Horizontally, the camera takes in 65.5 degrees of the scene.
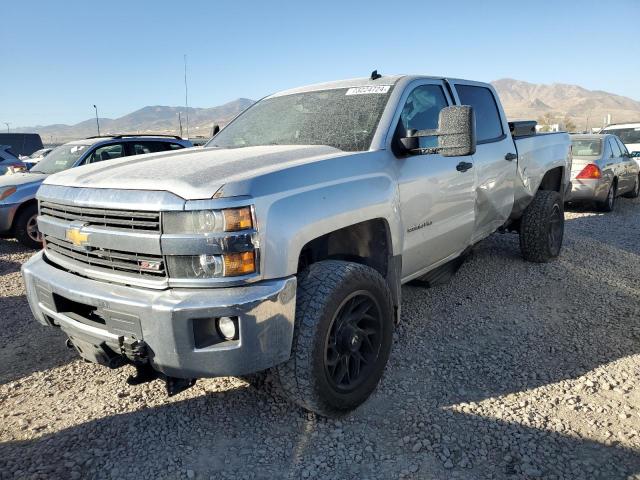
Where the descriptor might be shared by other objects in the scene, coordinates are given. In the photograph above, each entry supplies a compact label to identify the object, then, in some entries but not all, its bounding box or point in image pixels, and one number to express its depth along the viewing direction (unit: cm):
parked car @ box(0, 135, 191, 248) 700
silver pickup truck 223
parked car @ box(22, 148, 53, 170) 1464
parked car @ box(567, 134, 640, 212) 917
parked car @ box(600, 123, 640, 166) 1344
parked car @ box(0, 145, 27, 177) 1211
